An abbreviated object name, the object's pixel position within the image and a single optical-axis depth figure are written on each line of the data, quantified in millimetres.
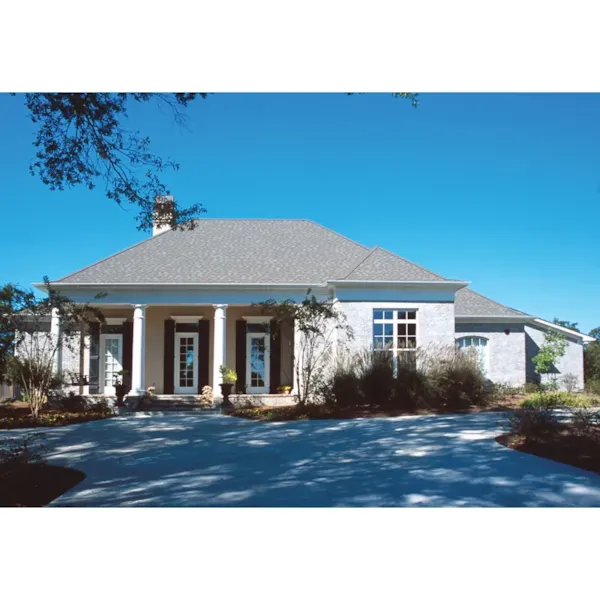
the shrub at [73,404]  12906
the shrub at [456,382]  11914
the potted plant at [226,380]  13875
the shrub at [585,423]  7367
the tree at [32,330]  11531
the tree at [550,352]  17125
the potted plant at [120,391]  13867
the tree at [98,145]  6587
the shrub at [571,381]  16547
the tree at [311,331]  12289
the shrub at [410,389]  11805
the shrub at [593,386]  15273
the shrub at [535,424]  7426
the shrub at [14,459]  5277
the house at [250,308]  14312
